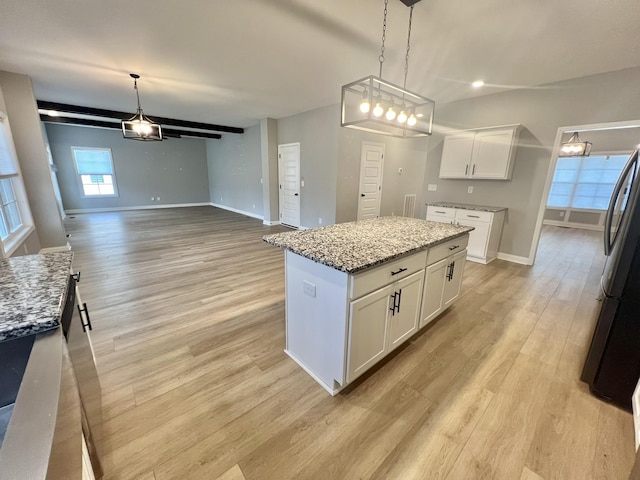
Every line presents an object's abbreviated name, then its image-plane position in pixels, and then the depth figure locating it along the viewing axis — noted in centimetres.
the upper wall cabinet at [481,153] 401
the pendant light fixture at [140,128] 400
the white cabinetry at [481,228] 409
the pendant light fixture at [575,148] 554
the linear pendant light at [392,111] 192
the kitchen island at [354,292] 158
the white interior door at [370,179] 564
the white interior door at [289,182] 626
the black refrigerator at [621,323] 159
